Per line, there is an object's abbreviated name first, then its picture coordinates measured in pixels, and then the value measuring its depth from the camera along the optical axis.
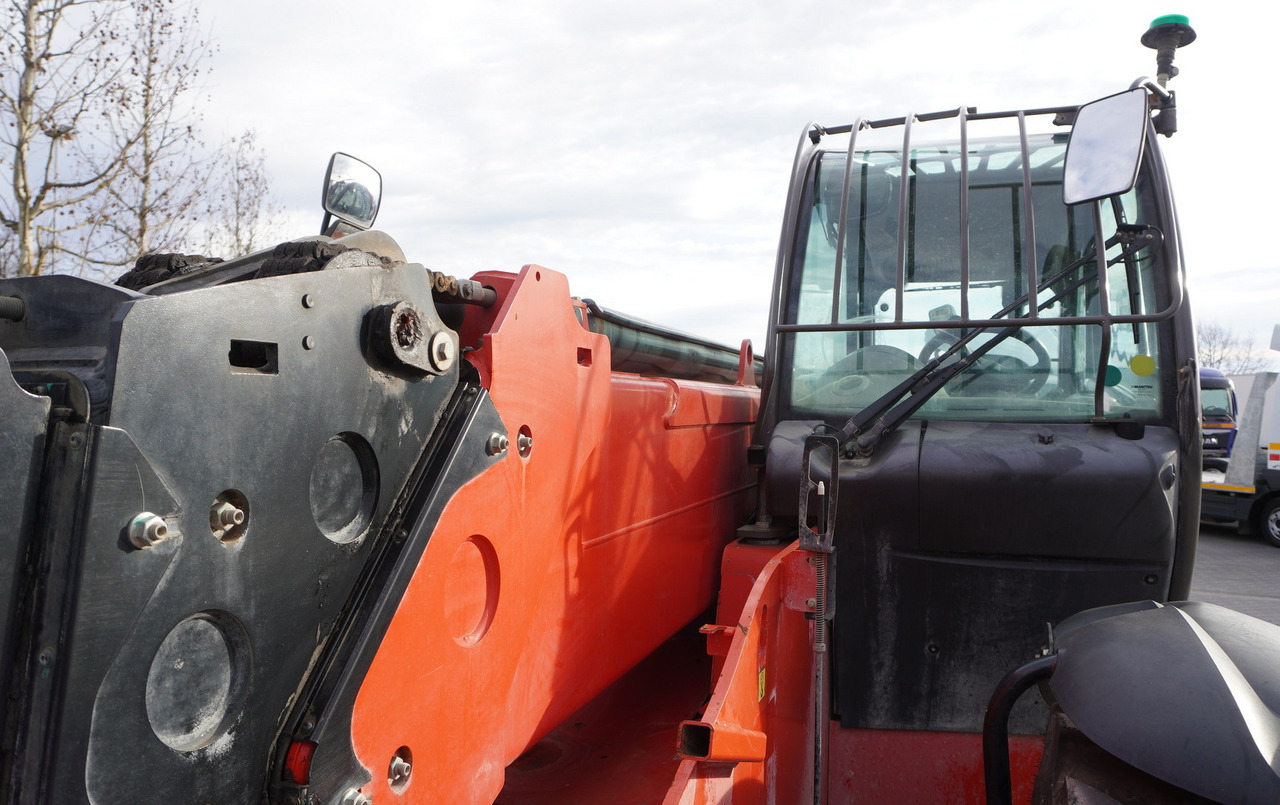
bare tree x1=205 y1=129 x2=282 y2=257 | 12.90
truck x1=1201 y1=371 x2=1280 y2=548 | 13.52
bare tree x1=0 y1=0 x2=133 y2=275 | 9.39
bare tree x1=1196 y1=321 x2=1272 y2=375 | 51.57
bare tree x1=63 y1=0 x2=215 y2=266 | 10.91
